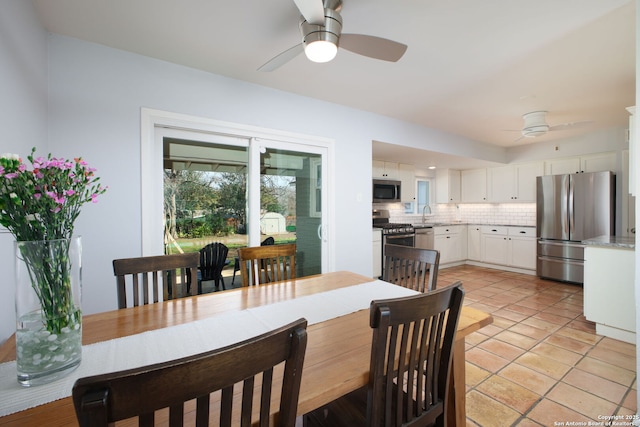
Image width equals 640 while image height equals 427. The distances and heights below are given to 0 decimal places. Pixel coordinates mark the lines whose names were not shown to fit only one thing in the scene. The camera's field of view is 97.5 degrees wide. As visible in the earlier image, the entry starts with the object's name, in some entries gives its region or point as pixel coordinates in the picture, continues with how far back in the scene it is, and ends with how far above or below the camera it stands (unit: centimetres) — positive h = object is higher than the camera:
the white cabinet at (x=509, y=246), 504 -63
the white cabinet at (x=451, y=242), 548 -59
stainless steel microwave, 500 +40
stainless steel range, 459 -33
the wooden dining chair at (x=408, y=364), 82 -51
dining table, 74 -48
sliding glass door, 250 +19
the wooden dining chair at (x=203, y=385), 42 -29
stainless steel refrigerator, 416 -7
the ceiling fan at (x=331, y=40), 157 +101
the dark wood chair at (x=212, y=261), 272 -48
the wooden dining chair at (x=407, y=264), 172 -34
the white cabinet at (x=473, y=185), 596 +60
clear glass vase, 77 -28
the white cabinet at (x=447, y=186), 620 +60
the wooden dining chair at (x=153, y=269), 147 -31
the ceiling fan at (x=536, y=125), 344 +109
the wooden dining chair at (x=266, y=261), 190 -34
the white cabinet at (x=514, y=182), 524 +60
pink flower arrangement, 73 +5
